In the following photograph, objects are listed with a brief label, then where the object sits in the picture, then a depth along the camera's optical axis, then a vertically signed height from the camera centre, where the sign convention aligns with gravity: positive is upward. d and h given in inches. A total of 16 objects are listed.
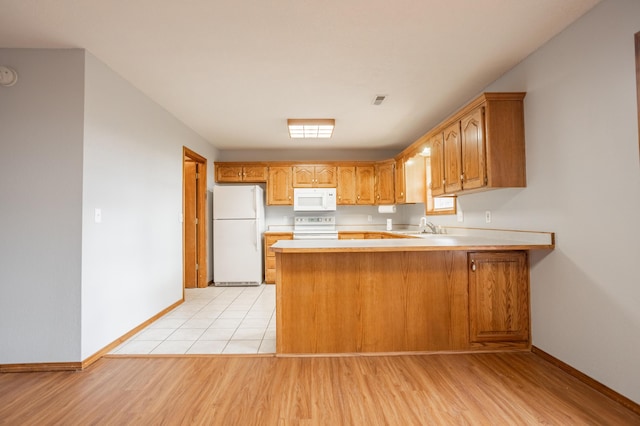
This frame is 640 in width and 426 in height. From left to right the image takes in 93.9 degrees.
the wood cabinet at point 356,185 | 214.4 +24.0
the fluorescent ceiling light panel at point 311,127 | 153.7 +49.5
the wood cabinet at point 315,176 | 212.1 +30.5
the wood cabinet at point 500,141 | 97.3 +25.0
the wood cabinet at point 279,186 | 211.9 +23.5
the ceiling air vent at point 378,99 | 125.9 +51.2
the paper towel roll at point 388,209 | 223.6 +6.9
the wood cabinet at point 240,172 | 212.7 +34.0
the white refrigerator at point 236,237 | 194.2 -11.3
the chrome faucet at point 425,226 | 170.1 -4.8
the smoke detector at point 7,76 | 88.4 +43.4
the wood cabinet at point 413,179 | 181.3 +23.5
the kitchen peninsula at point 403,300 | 94.7 -26.3
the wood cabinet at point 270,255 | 199.5 -24.0
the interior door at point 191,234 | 190.5 -8.8
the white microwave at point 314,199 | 210.5 +14.1
